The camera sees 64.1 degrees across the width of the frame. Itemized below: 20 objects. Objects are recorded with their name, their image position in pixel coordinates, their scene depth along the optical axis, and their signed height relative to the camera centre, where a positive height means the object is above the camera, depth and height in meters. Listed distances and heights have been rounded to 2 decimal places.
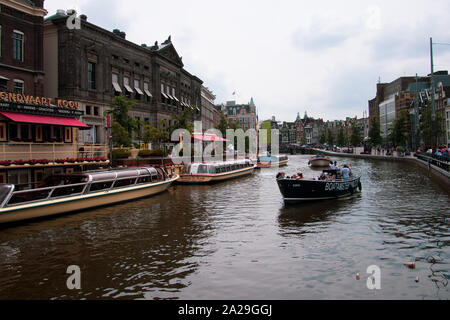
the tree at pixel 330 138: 166.74 +7.63
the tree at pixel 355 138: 125.37 +5.74
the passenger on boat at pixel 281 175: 23.87 -1.37
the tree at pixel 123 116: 40.75 +4.63
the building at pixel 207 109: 97.81 +13.70
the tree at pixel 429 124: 72.64 +6.08
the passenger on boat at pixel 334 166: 32.04 -1.06
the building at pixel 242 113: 182.25 +21.90
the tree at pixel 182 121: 51.34 +4.99
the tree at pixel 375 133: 101.85 +6.05
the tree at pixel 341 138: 152.52 +6.95
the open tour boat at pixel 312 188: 23.64 -2.26
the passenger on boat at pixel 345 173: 28.28 -1.47
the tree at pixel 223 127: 81.30 +6.51
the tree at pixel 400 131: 86.06 +5.52
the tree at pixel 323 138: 183.94 +8.34
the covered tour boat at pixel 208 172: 36.53 -1.84
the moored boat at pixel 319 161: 68.38 -1.23
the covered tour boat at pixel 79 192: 17.78 -2.16
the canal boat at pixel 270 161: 67.19 -1.22
